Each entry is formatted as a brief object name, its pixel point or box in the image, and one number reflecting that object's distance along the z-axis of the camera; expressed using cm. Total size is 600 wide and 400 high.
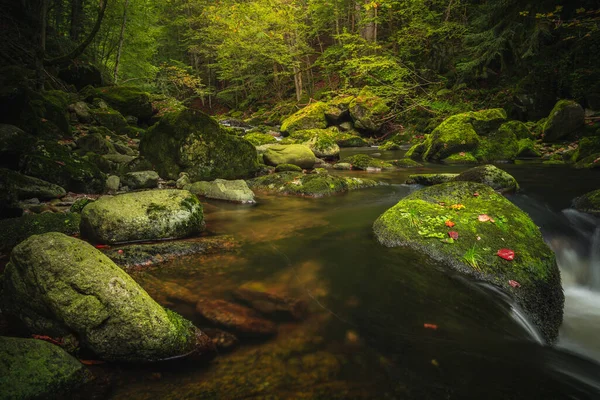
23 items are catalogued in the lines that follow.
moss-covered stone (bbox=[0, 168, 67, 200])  477
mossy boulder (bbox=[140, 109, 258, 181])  790
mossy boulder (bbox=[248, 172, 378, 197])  725
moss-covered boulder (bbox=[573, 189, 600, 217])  518
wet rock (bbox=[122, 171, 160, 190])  703
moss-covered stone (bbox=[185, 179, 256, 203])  665
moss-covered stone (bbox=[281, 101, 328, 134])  1877
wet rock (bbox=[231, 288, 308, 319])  271
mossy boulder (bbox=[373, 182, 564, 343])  304
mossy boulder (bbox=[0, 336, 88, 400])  154
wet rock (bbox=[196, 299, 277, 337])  246
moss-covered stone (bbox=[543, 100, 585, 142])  1091
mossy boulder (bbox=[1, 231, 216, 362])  200
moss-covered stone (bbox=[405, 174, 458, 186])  716
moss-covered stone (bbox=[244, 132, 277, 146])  1463
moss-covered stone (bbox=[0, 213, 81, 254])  367
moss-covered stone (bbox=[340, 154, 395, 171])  1042
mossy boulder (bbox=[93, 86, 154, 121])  1428
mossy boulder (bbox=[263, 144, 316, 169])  992
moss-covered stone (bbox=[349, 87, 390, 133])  1736
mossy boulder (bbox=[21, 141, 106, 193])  585
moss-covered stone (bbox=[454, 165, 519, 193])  650
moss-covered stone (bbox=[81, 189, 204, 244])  394
